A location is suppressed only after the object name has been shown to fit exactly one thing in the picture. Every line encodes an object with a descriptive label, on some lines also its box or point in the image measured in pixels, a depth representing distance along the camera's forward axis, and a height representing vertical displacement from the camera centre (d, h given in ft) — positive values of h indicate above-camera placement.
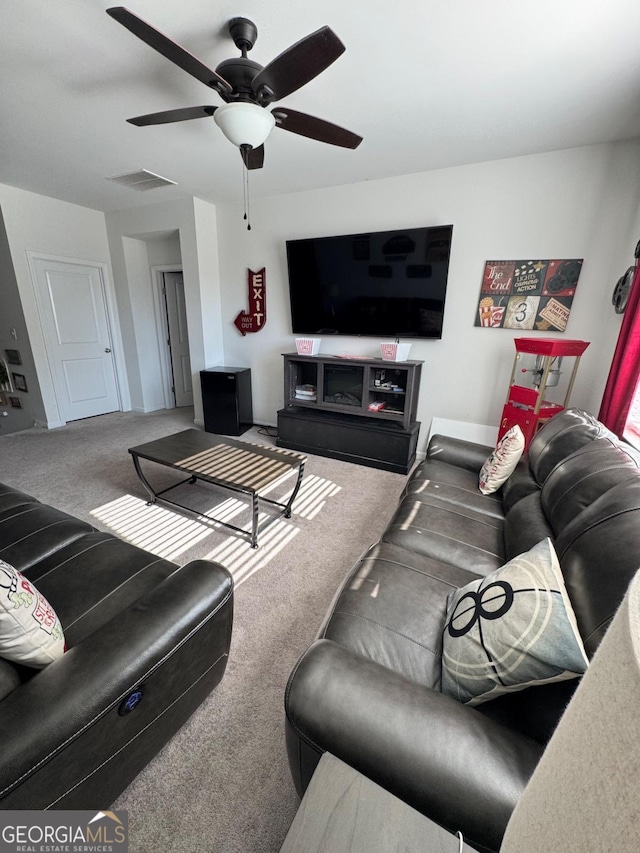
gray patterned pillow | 2.46 -2.25
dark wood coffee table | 7.00 -2.99
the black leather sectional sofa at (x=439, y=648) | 2.25 -2.71
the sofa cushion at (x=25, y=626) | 2.60 -2.32
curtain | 6.70 -0.77
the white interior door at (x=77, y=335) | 13.66 -0.76
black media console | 10.55 -2.73
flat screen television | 10.03 +1.22
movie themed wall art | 8.95 +0.82
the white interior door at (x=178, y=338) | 16.38 -0.90
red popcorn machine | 8.00 -1.38
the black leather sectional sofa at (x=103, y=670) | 2.41 -2.92
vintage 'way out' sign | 13.05 +0.46
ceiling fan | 4.22 +3.21
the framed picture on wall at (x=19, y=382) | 14.16 -2.60
